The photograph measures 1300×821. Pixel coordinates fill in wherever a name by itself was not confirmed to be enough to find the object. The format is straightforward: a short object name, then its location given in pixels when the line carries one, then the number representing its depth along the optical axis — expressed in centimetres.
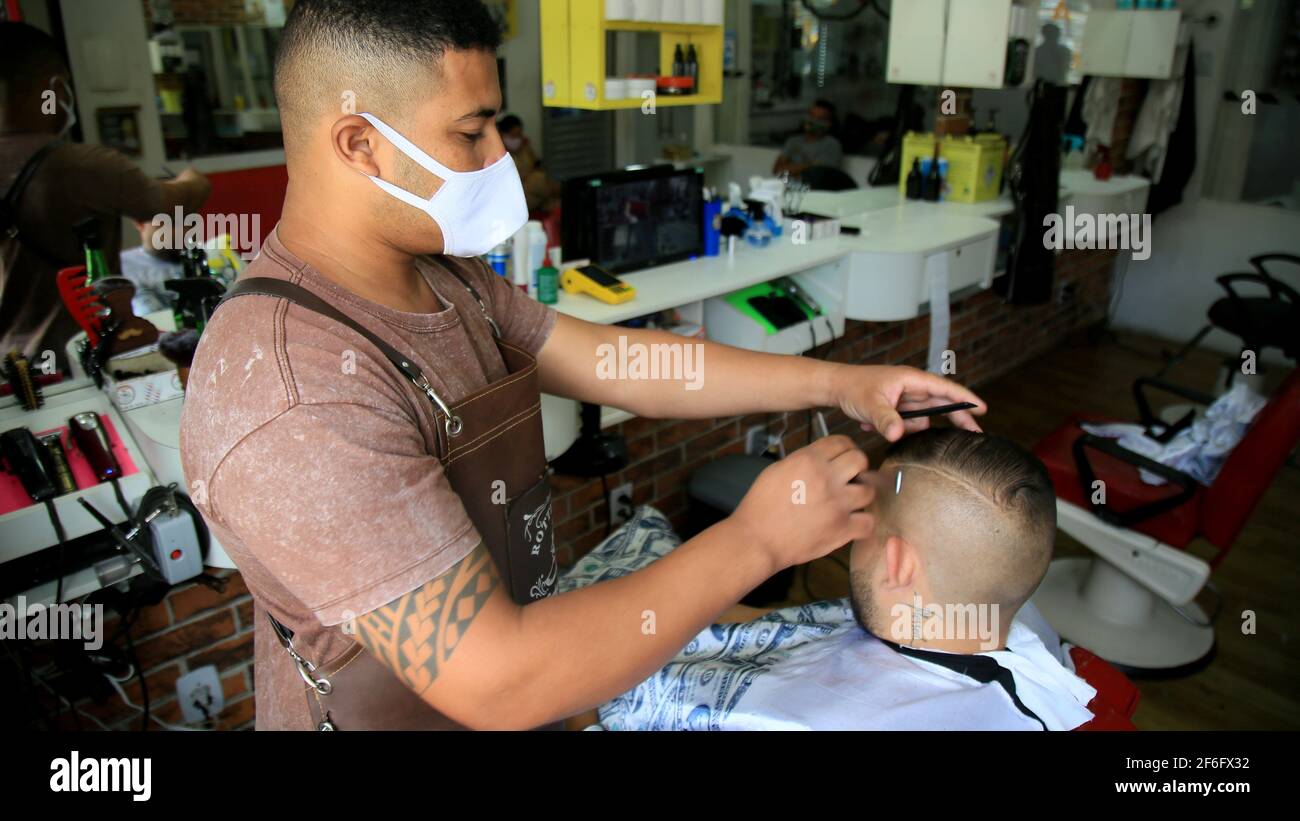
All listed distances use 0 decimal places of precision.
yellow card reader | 233
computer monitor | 248
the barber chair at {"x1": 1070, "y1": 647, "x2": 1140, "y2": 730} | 142
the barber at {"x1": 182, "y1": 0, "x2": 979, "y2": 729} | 80
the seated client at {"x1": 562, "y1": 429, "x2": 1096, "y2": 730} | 128
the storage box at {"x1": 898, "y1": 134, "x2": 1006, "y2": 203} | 370
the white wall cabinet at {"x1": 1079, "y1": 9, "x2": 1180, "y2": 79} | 453
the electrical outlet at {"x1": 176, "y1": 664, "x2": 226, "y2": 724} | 198
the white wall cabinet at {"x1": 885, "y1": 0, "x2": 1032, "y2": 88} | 345
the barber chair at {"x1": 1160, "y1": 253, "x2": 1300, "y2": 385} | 375
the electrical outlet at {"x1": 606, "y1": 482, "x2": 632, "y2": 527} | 283
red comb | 180
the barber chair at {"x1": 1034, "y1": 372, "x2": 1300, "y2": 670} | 226
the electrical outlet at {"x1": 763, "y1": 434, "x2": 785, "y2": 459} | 321
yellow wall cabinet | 256
